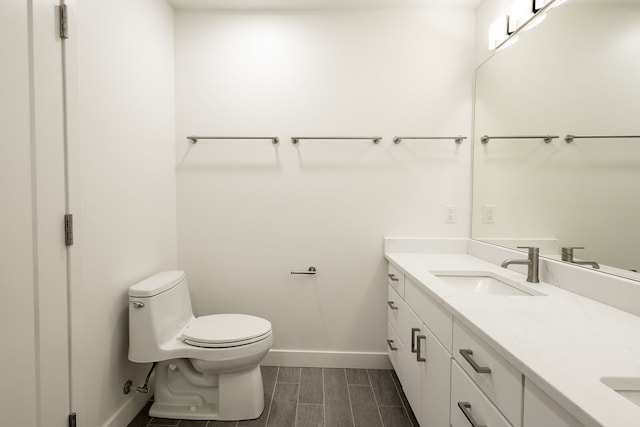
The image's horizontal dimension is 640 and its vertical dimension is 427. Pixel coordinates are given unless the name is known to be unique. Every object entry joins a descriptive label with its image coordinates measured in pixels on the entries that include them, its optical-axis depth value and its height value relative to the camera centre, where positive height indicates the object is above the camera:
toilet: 1.45 -0.77
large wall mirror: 1.02 +0.31
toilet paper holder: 2.02 -0.46
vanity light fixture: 1.39 +0.98
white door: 0.91 -0.05
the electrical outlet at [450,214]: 2.02 -0.06
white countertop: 0.52 -0.36
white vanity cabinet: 1.12 -0.71
